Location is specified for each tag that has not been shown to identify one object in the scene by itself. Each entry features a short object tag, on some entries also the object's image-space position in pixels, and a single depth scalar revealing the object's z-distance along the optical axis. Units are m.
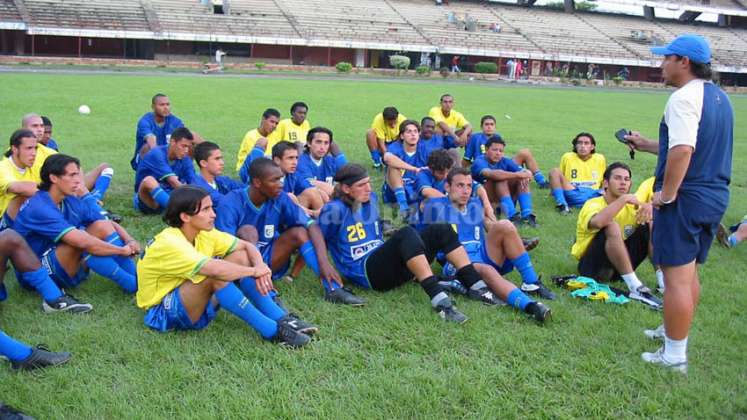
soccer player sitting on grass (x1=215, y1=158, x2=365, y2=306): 5.38
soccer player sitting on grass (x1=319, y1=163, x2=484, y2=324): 5.05
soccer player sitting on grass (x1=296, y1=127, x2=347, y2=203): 8.02
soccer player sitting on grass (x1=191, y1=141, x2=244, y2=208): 6.87
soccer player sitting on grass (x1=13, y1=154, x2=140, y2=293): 5.01
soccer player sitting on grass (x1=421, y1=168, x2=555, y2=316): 5.35
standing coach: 3.80
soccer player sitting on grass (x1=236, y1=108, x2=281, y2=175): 9.61
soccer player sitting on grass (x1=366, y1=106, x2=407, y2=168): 11.16
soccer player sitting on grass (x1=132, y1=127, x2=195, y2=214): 7.69
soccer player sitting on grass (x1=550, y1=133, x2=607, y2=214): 9.16
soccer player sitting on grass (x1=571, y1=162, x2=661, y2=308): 5.54
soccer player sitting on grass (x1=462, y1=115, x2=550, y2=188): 10.32
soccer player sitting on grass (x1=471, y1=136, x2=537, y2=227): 8.43
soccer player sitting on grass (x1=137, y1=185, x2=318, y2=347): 4.25
